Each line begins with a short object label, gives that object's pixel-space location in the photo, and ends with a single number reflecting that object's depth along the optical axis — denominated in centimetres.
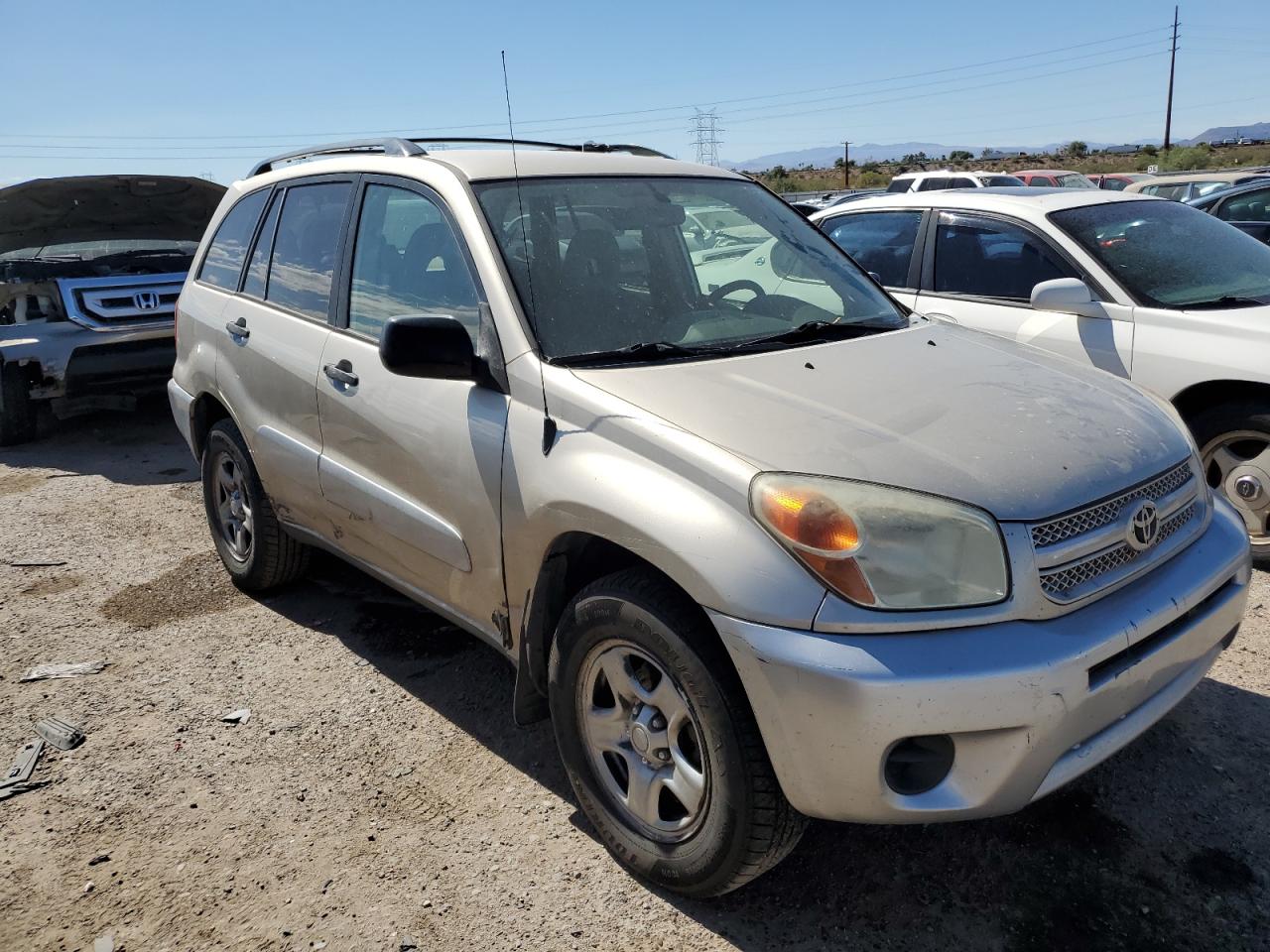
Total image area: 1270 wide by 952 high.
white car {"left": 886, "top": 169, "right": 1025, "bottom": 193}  1880
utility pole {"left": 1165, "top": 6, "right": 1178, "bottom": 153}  5434
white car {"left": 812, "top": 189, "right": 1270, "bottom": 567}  432
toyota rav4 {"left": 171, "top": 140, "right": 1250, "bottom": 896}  206
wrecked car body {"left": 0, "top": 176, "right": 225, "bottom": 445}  716
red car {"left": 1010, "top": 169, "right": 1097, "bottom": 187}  2105
